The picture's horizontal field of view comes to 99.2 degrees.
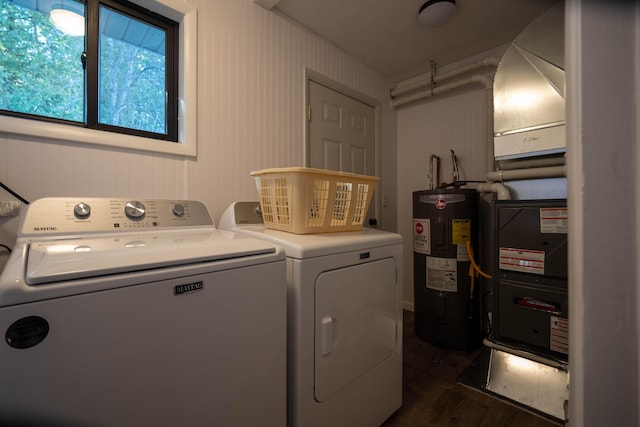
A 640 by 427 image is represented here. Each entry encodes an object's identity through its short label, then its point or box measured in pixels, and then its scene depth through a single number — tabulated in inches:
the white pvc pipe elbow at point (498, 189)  76.3
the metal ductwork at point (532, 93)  64.2
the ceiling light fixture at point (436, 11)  72.4
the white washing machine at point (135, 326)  21.3
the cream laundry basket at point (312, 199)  46.5
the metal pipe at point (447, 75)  92.2
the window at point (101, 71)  46.8
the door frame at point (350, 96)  87.1
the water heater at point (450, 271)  84.4
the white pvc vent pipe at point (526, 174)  67.2
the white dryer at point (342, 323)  39.6
